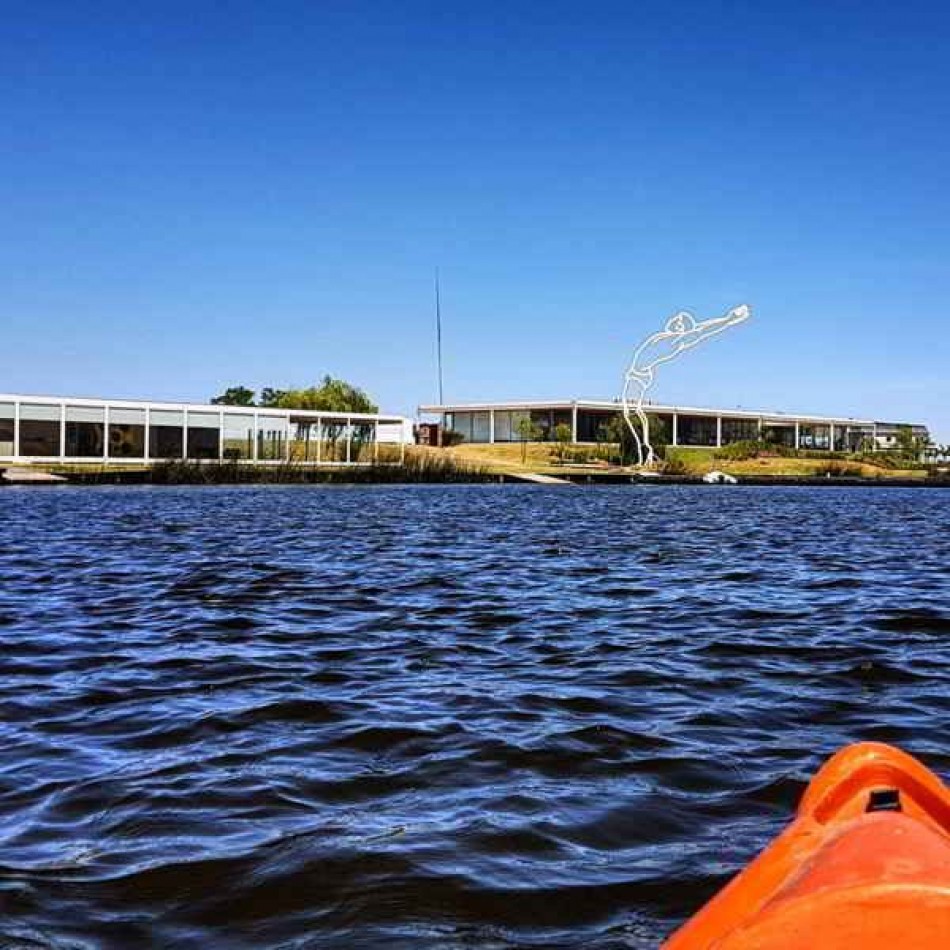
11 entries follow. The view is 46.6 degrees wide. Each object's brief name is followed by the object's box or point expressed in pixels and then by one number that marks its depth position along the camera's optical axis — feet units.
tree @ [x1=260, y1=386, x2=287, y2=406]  430.20
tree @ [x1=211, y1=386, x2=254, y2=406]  453.58
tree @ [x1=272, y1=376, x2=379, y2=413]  368.68
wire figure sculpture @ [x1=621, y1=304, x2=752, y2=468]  286.46
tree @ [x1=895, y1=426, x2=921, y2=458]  406.21
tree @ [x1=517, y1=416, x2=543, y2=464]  362.61
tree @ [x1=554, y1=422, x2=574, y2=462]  358.64
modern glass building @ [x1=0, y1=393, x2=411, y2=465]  226.38
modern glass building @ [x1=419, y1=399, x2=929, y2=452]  383.04
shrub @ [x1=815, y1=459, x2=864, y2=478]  341.62
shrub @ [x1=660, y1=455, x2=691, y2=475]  297.53
